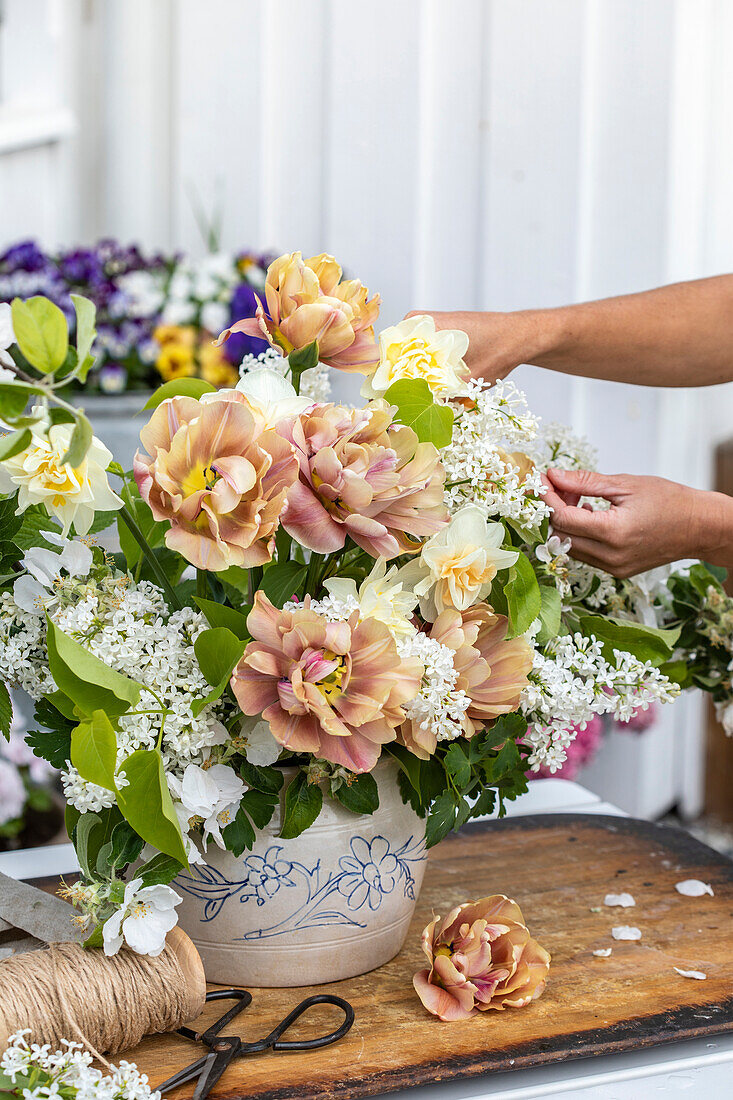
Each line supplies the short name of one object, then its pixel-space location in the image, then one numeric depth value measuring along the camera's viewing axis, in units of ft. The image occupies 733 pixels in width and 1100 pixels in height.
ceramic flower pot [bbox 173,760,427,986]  6.13
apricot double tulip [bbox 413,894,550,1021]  6.11
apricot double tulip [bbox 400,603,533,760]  5.95
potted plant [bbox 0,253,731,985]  5.64
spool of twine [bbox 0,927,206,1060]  5.72
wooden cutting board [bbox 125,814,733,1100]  5.89
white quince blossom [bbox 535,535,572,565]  6.33
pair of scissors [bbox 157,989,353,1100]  5.79
